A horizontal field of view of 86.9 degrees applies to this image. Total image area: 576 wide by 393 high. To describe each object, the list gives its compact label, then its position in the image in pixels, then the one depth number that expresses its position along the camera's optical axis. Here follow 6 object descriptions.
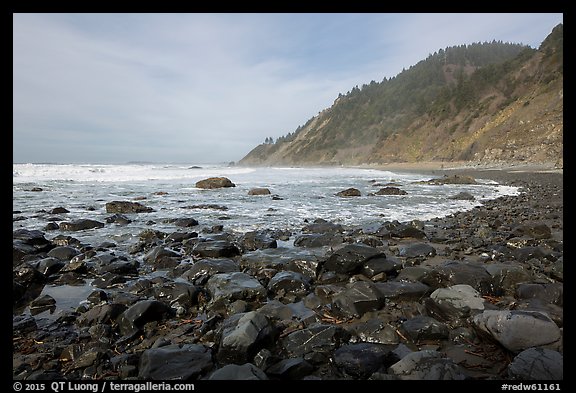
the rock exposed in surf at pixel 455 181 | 24.70
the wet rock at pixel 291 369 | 2.97
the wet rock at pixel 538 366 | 2.66
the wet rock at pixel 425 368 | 2.73
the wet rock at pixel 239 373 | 2.74
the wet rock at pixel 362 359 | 3.04
